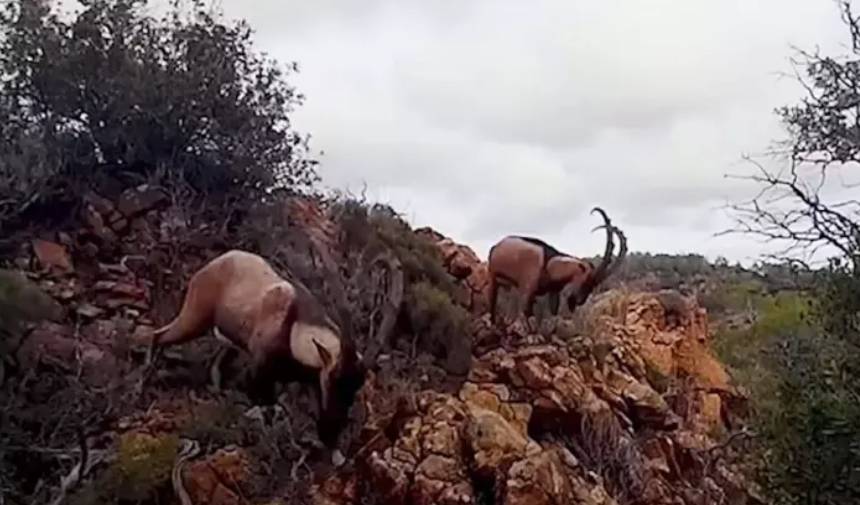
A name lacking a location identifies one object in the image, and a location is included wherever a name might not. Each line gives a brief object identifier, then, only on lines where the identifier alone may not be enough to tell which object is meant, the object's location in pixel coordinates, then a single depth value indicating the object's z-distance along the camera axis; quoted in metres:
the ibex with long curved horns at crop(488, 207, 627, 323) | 12.23
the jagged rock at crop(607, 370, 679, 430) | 10.55
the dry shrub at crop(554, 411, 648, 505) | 9.45
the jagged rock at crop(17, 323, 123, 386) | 9.48
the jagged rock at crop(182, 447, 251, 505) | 8.32
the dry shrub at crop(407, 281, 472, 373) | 10.73
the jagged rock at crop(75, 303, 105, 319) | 10.77
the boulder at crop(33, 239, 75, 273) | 11.23
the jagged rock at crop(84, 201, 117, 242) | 11.81
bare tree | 6.82
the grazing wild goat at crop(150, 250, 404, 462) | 8.74
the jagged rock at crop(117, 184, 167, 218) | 12.01
